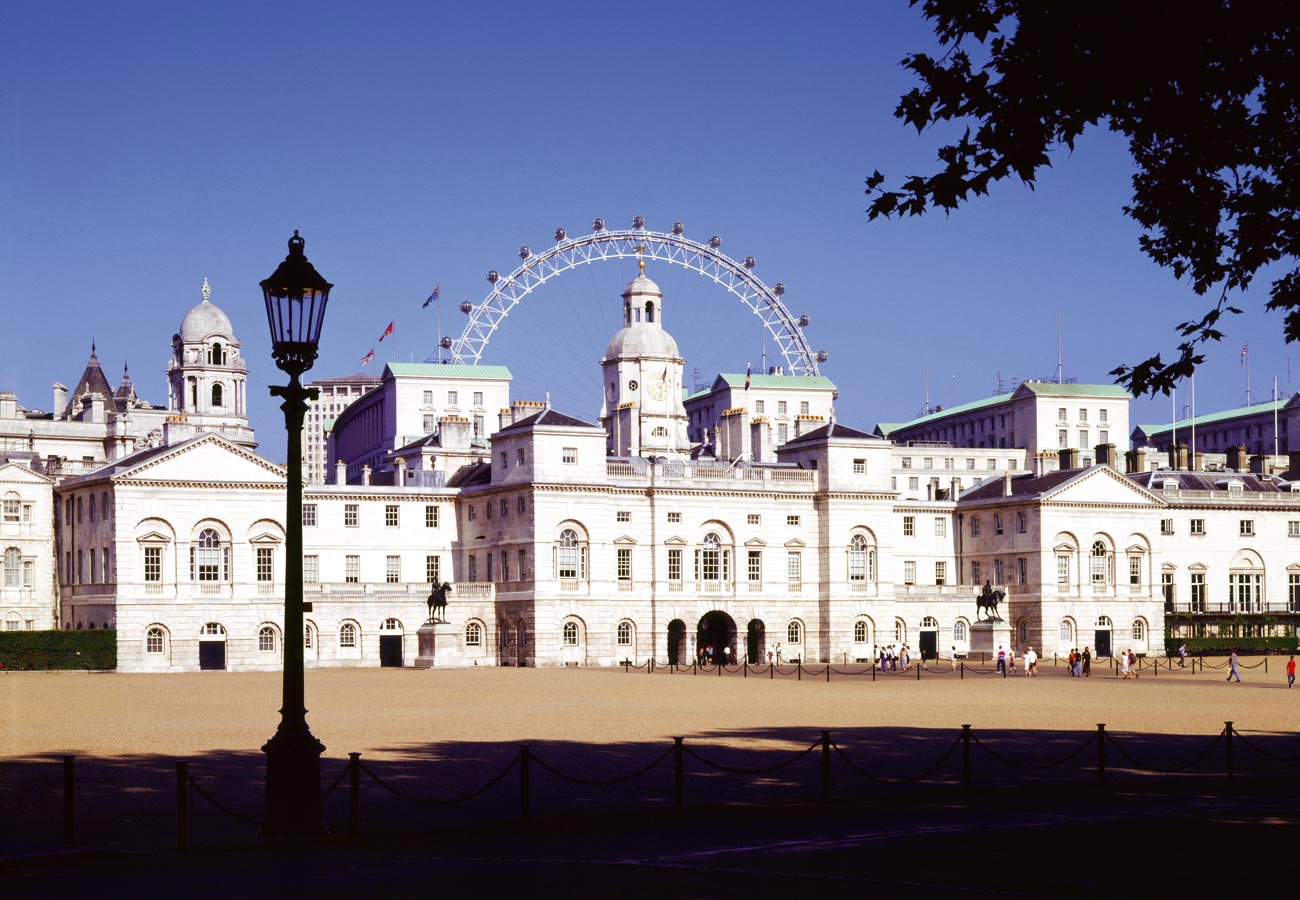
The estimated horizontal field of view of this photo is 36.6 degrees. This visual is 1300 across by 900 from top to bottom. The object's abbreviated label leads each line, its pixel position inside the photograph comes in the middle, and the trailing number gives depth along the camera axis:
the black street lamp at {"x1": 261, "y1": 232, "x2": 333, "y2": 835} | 25.03
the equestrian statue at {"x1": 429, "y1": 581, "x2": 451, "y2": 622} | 98.81
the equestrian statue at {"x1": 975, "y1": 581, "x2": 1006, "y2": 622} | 105.06
